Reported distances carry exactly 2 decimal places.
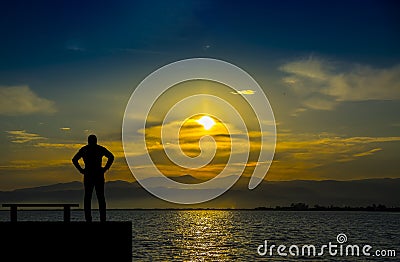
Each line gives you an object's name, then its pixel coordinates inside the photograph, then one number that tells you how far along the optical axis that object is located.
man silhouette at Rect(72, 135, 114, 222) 20.45
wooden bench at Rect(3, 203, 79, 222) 20.73
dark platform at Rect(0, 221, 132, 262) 17.97
